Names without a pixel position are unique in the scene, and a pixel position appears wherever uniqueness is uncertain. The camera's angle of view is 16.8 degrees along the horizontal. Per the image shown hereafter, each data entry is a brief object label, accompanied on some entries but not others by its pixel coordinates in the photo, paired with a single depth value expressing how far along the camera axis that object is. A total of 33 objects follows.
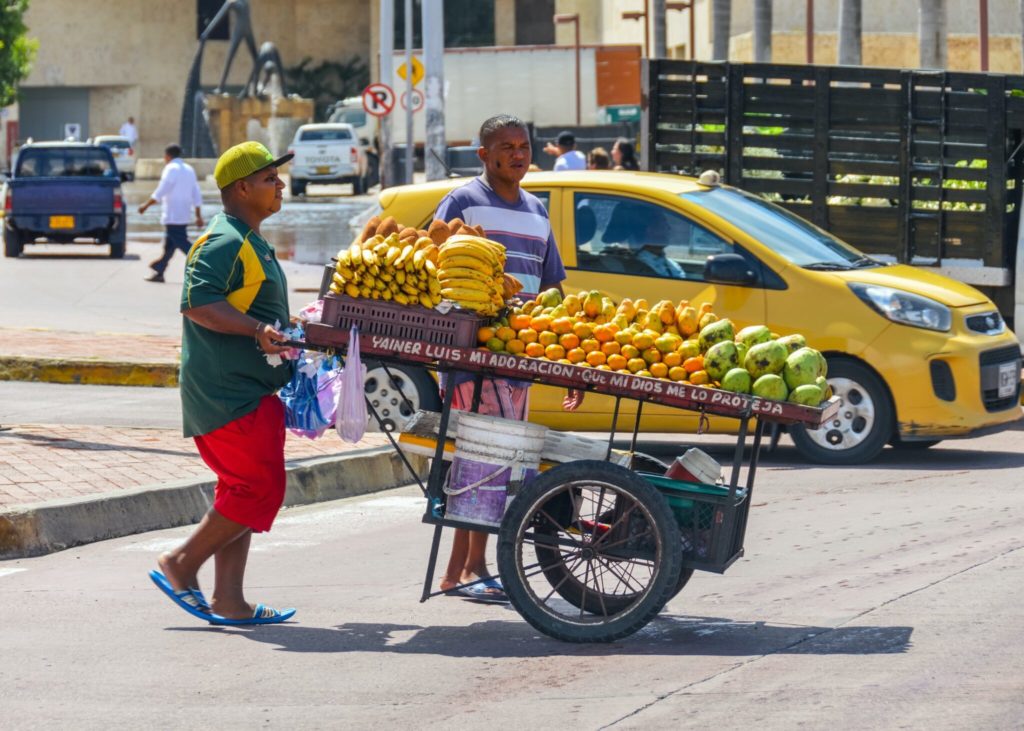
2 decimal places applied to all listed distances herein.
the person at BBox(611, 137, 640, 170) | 39.04
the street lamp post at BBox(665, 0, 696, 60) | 83.29
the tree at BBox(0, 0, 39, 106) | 111.14
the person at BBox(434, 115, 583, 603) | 13.04
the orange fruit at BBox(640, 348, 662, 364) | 12.15
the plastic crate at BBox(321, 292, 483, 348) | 11.95
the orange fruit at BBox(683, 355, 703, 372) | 12.15
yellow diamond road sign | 60.11
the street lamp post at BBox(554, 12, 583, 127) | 83.75
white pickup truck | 91.85
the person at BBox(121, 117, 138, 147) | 135.14
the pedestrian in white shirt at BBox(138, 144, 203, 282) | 42.82
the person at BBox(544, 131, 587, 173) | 36.72
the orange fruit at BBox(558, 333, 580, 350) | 12.12
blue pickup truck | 51.71
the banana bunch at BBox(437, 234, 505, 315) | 12.04
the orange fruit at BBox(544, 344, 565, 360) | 12.03
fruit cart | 11.75
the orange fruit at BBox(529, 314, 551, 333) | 12.14
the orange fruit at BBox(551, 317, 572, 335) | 12.15
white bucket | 12.24
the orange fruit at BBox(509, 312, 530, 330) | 12.17
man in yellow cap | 12.06
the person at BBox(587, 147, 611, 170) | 34.01
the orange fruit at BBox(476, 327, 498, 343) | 12.10
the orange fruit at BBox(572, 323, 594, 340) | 12.21
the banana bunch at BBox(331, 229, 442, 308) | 12.00
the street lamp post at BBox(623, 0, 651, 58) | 87.54
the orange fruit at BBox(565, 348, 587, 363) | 12.12
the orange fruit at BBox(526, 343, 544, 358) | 12.04
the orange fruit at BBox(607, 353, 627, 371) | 12.07
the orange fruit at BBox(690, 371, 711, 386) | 12.07
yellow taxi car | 19.76
